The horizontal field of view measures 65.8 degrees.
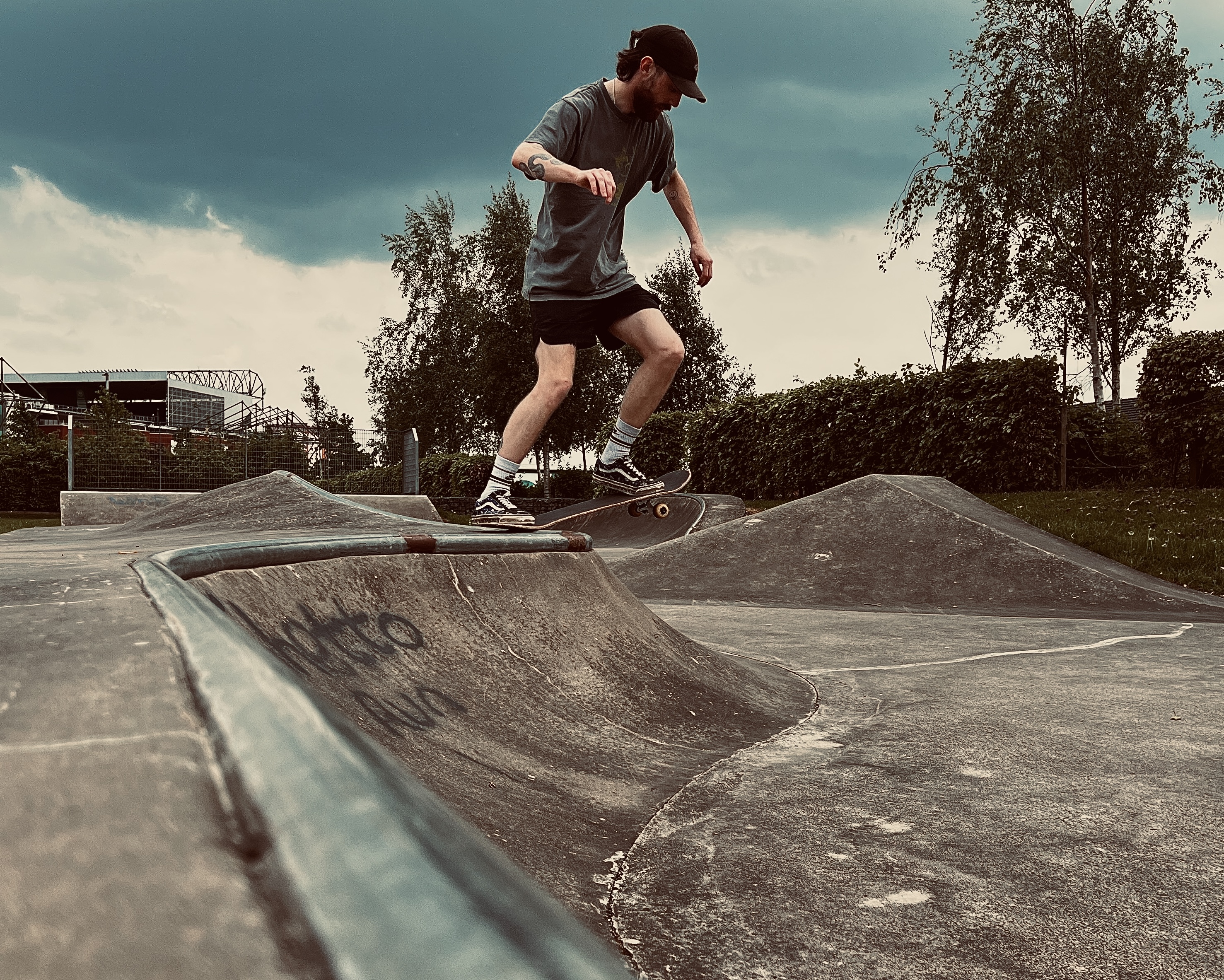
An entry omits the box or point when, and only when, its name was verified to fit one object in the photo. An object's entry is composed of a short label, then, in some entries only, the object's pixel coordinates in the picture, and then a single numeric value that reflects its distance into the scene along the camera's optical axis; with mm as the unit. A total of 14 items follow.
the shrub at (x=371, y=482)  19000
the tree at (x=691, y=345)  33719
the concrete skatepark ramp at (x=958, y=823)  1241
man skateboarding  4102
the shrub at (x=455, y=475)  25781
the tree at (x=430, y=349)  29453
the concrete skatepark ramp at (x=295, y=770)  518
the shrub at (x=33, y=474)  21000
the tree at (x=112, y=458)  18188
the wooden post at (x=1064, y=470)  12945
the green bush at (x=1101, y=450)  14750
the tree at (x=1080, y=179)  21328
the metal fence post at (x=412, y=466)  17016
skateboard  5168
